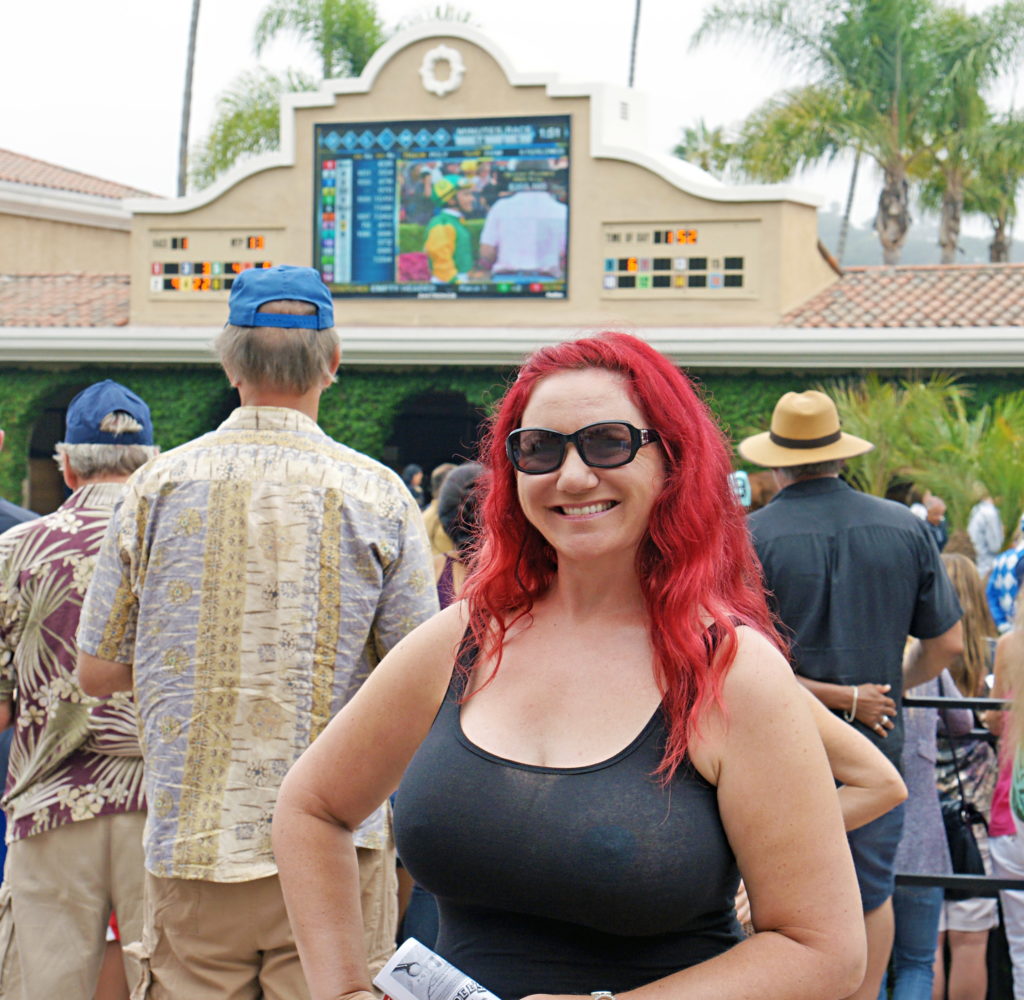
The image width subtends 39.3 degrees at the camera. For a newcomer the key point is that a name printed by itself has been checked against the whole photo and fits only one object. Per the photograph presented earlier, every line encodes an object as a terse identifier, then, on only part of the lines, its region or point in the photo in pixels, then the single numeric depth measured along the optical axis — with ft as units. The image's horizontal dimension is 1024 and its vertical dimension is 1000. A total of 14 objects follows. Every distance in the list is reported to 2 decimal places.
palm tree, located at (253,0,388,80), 100.78
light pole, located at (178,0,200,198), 118.93
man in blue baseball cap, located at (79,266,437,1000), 9.36
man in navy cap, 10.93
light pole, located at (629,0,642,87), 122.31
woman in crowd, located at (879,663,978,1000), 15.61
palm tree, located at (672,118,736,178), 99.88
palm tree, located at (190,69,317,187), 104.63
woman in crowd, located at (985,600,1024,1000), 10.98
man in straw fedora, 13.97
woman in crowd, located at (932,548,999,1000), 16.30
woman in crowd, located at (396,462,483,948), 16.62
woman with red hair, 6.08
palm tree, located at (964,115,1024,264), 93.40
